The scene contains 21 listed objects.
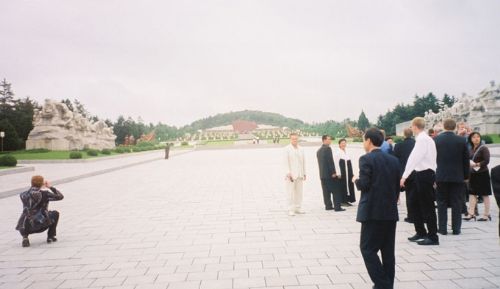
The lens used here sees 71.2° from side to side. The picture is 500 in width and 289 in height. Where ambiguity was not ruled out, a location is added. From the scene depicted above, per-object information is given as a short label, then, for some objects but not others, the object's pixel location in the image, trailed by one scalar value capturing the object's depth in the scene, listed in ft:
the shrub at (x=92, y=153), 101.54
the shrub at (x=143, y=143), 177.42
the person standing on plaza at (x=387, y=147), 26.02
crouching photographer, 19.06
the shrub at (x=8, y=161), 64.59
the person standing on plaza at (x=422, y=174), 17.71
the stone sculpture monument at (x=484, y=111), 121.39
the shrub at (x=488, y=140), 85.66
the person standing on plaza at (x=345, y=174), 27.27
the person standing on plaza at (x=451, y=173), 19.02
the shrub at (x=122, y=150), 122.72
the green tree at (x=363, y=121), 263.70
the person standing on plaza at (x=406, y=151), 20.80
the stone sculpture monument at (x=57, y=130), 127.95
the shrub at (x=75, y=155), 86.74
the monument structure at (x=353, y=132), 199.72
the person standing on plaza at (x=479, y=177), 21.80
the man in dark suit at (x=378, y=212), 11.51
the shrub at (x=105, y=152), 108.68
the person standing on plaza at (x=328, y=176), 25.80
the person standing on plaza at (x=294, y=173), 24.66
